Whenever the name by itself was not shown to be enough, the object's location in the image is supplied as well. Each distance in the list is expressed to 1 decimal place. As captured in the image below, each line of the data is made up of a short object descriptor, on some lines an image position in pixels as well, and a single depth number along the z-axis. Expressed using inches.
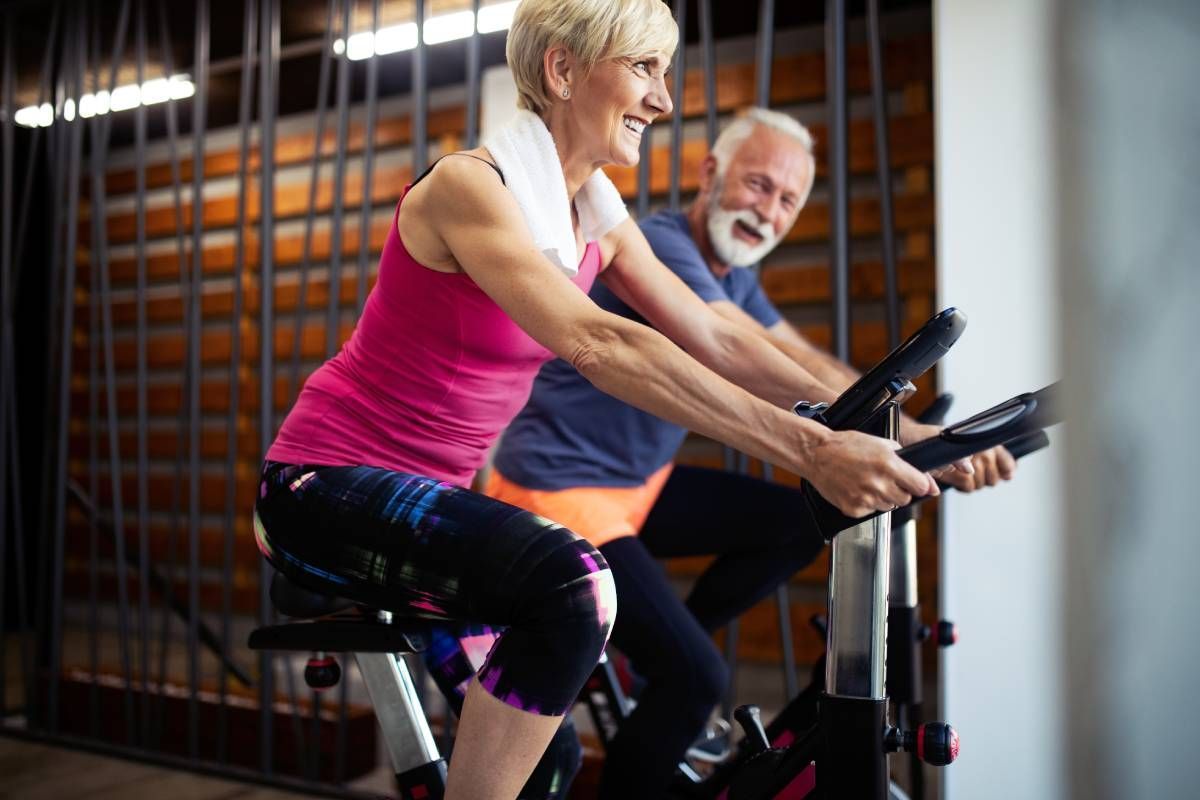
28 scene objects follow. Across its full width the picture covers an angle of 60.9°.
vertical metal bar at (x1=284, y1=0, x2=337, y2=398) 110.0
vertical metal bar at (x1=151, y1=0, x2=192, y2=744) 114.3
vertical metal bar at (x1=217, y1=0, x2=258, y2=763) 114.7
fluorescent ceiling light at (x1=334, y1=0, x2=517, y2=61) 144.6
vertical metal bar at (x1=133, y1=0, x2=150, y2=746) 117.6
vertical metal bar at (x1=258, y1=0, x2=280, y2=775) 108.0
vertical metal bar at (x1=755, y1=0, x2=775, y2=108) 91.7
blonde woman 40.0
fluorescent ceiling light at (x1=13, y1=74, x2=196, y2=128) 176.6
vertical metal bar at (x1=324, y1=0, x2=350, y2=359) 107.9
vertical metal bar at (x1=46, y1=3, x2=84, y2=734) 123.3
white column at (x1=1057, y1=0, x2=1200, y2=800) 13.4
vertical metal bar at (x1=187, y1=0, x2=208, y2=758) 113.7
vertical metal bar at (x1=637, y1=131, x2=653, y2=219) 96.7
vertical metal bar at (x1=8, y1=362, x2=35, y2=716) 123.6
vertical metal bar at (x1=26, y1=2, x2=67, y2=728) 125.3
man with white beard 57.2
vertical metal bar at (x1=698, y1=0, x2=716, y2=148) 94.3
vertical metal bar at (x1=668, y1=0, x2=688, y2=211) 92.0
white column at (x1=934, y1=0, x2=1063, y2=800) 82.9
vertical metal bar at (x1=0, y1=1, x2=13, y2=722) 127.7
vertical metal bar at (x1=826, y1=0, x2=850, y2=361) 89.0
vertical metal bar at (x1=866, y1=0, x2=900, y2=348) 88.1
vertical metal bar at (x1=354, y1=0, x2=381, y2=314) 106.0
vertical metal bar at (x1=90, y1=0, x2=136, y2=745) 119.2
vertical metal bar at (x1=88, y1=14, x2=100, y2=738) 121.1
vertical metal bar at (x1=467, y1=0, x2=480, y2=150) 102.1
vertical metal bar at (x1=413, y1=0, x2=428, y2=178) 103.7
